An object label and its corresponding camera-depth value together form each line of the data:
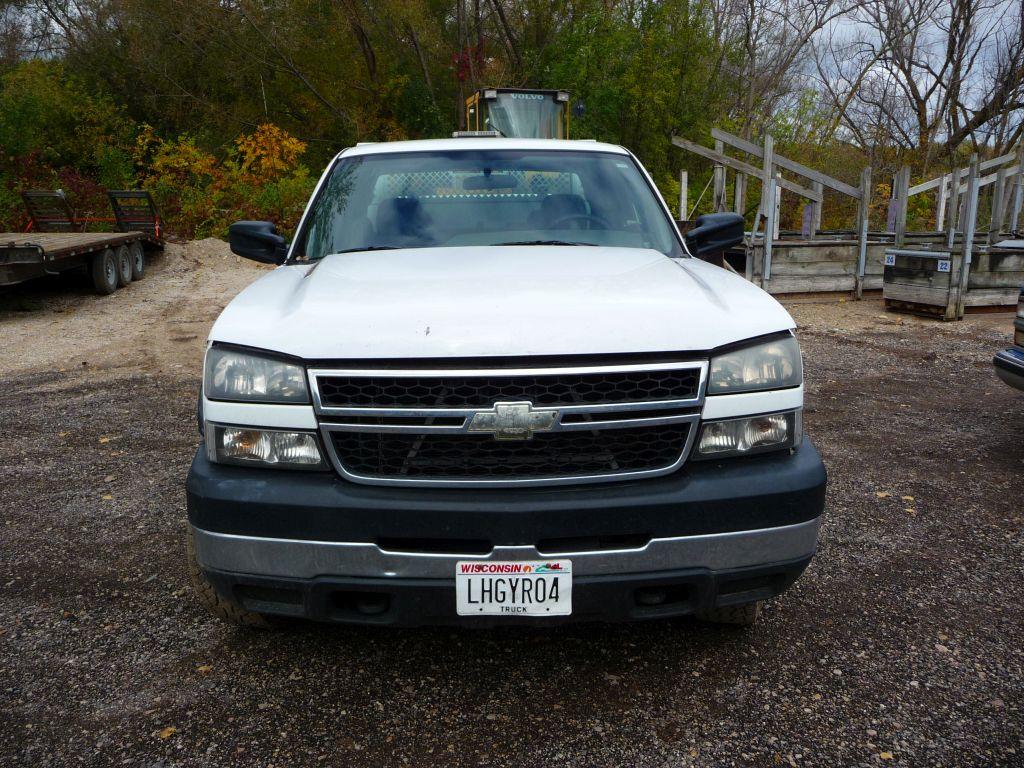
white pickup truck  2.22
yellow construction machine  16.62
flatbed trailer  10.09
